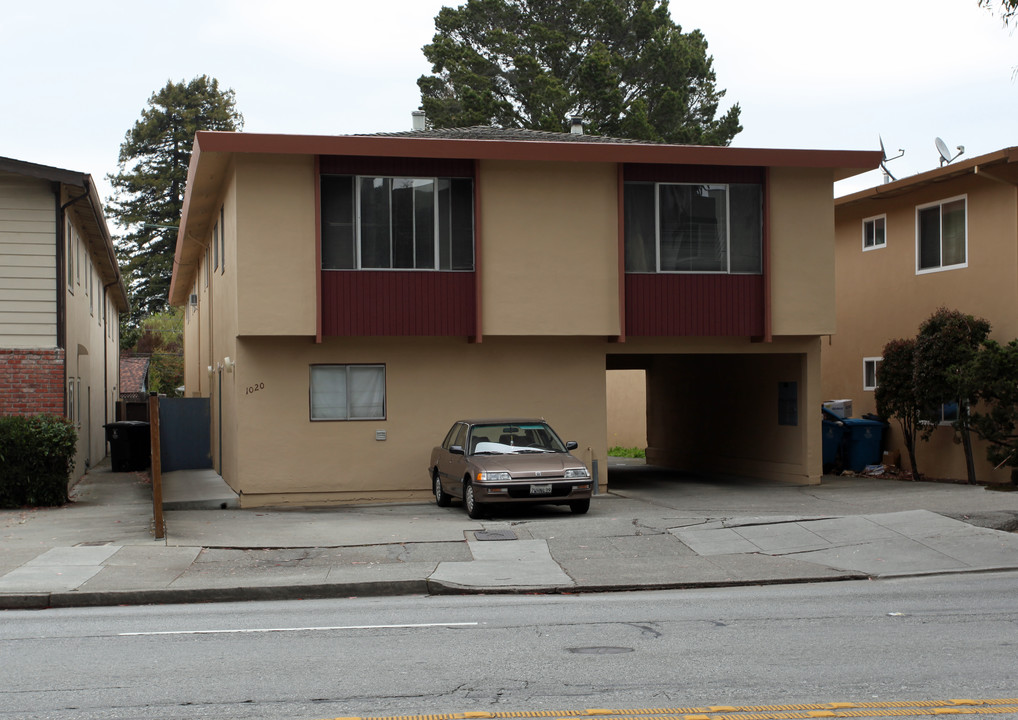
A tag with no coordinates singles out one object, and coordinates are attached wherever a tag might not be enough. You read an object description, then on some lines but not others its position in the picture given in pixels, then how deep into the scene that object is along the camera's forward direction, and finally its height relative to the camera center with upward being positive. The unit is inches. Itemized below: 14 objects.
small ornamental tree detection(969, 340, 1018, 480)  740.6 -21.1
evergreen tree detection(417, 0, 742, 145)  1651.1 +476.9
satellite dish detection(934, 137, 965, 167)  907.4 +179.6
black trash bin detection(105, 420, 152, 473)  1035.3 -67.7
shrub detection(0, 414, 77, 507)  671.8 -51.7
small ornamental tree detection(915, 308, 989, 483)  789.9 +4.8
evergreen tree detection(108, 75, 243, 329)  2524.6 +478.7
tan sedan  612.4 -56.1
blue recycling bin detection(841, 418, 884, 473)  908.6 -62.9
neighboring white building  721.0 +60.8
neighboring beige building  799.7 +82.7
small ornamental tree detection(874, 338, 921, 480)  840.9 -17.6
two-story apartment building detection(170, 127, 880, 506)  715.4 +60.8
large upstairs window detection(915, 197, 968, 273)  852.0 +105.0
